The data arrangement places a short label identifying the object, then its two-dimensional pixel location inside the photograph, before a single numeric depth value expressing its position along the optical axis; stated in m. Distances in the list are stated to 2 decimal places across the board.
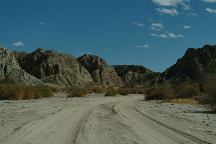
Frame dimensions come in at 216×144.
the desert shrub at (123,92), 101.68
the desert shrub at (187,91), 66.12
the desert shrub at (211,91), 34.28
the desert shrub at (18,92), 62.41
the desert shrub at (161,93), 65.12
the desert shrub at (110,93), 91.24
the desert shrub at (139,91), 116.06
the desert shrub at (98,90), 112.79
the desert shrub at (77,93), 79.63
